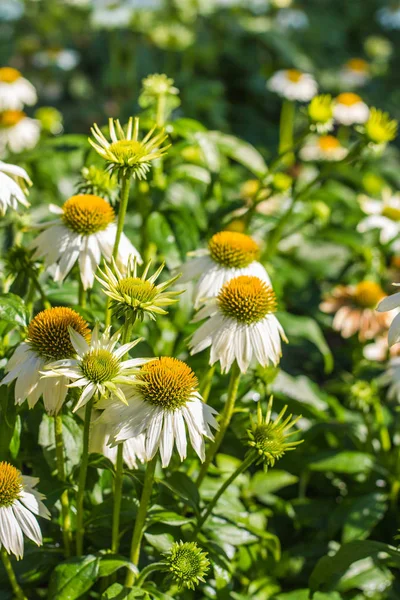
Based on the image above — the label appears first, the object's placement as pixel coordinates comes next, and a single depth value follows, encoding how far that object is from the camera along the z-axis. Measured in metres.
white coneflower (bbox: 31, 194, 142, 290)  0.88
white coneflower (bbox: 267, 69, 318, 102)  1.68
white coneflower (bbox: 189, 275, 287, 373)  0.85
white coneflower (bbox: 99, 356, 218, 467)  0.80
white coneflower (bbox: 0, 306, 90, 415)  0.81
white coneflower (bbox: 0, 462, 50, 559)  0.80
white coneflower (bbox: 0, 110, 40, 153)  1.64
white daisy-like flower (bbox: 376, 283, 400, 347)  0.84
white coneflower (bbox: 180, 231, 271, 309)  0.92
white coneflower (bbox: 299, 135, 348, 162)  1.69
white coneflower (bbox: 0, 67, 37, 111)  1.69
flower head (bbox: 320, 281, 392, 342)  1.12
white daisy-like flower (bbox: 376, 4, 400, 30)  2.62
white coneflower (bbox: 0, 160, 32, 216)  0.88
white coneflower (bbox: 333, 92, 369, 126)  1.71
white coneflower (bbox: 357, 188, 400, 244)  1.24
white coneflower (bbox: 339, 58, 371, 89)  2.23
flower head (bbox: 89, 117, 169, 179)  0.82
